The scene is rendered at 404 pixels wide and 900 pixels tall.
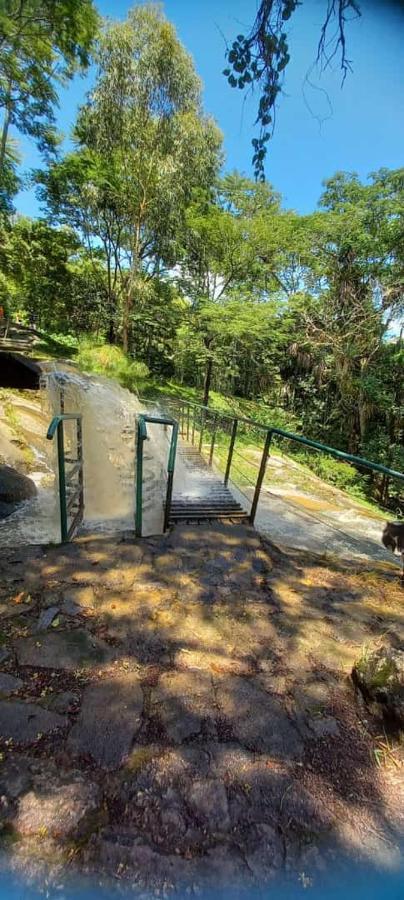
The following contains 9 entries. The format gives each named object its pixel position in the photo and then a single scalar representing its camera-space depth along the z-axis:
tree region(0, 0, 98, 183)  6.62
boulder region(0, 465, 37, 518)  3.79
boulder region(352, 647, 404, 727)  1.25
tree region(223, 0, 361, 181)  1.43
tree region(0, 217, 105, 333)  12.63
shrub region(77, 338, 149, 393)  10.73
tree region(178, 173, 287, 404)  10.37
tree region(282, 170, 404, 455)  8.86
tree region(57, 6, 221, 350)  9.25
